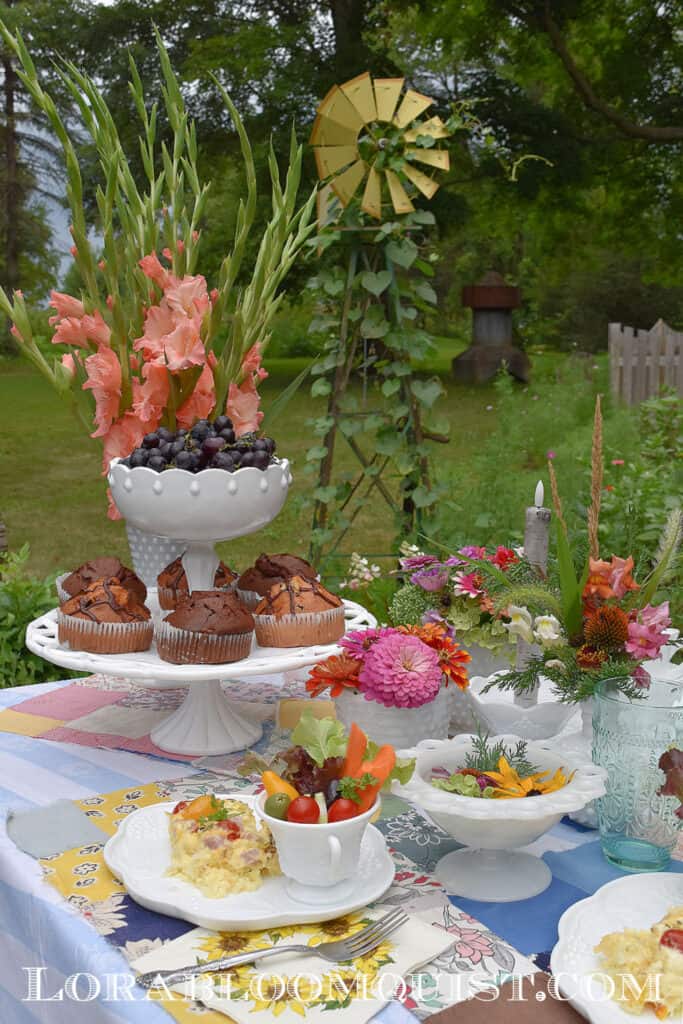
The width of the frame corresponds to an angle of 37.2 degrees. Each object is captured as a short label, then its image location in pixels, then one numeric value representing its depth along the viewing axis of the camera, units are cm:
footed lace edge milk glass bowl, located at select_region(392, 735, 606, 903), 109
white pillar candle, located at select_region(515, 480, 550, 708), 150
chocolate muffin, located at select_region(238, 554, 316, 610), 163
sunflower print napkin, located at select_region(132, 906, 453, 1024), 94
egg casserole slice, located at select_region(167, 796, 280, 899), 111
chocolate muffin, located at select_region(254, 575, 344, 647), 155
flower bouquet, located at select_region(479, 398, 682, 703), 127
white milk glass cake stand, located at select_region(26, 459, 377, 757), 143
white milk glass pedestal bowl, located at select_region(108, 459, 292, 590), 151
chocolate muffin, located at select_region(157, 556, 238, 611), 167
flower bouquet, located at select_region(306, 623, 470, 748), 136
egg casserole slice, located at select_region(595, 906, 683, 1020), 93
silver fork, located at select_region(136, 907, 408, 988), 98
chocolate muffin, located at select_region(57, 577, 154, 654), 150
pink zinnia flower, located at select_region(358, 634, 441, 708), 135
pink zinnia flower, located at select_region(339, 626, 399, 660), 141
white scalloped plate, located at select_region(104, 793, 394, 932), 105
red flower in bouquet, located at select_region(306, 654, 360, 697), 139
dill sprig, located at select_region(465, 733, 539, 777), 121
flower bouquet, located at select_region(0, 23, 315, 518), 164
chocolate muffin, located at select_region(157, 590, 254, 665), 144
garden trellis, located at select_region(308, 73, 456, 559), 316
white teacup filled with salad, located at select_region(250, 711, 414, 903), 106
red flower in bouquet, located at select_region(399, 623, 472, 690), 141
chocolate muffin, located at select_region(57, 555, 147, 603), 158
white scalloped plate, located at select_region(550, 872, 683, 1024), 94
